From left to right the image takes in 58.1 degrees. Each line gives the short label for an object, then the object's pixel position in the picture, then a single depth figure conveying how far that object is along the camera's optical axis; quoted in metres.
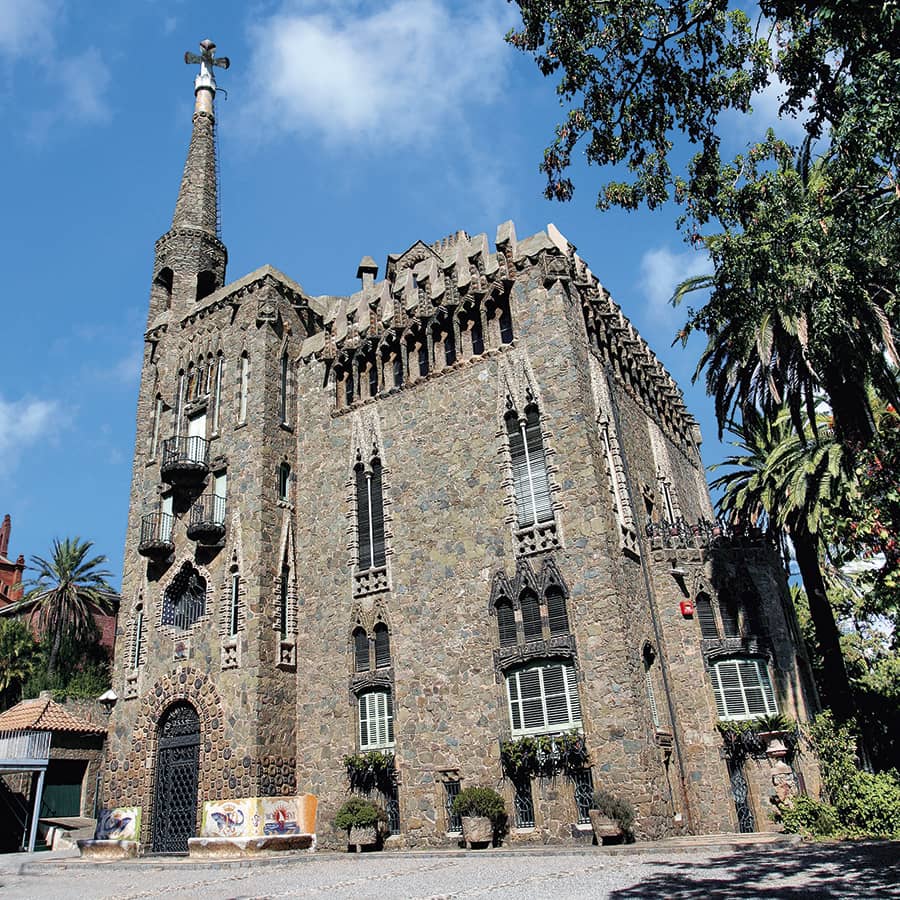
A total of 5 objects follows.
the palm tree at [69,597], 43.41
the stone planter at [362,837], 20.86
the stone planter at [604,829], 17.56
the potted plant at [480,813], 19.31
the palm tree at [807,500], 23.42
